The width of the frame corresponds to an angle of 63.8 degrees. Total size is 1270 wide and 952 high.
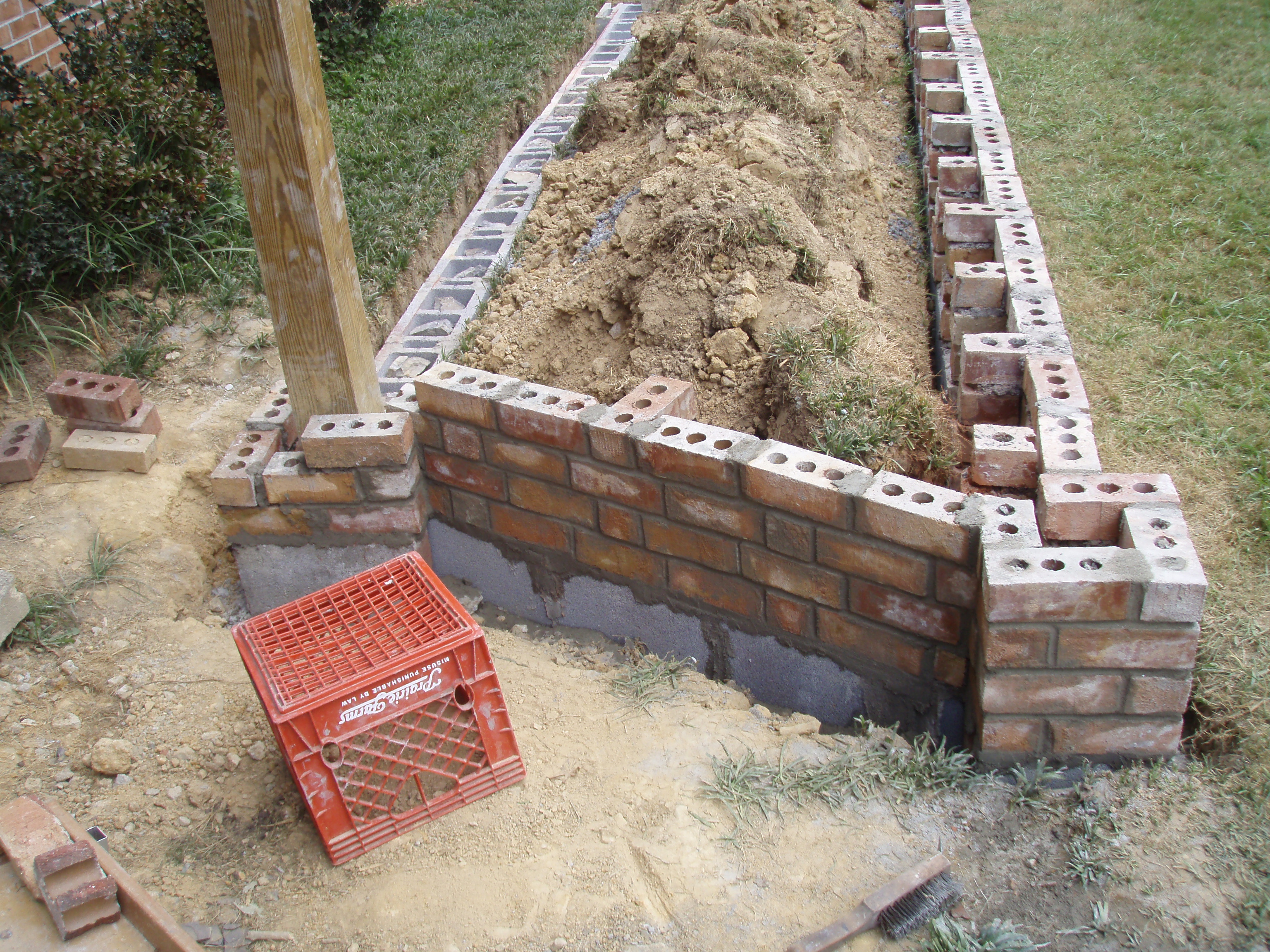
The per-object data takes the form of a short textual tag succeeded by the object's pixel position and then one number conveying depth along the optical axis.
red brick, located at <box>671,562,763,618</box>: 3.33
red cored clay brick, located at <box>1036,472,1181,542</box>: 2.76
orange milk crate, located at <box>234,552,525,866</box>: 2.60
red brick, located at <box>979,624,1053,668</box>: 2.58
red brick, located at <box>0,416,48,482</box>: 4.09
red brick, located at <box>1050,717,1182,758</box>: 2.67
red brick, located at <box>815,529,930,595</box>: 2.90
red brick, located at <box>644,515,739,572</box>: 3.30
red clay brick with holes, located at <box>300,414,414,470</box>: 3.56
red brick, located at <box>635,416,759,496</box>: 3.12
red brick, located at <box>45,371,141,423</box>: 4.22
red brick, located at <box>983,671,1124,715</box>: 2.63
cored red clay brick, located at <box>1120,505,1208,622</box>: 2.45
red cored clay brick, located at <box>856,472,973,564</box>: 2.78
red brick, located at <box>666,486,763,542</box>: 3.17
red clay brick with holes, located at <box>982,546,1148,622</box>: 2.50
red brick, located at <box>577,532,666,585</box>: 3.52
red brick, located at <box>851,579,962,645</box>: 2.93
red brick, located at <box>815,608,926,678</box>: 3.05
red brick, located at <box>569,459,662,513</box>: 3.35
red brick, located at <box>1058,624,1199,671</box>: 2.53
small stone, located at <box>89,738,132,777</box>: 3.01
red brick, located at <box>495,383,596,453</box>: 3.41
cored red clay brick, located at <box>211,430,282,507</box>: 3.64
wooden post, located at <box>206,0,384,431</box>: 3.08
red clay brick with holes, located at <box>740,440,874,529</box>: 2.94
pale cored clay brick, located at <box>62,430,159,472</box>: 4.17
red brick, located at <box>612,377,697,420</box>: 3.40
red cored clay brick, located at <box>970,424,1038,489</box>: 3.10
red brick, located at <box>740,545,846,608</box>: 3.11
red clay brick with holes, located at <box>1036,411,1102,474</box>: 2.93
